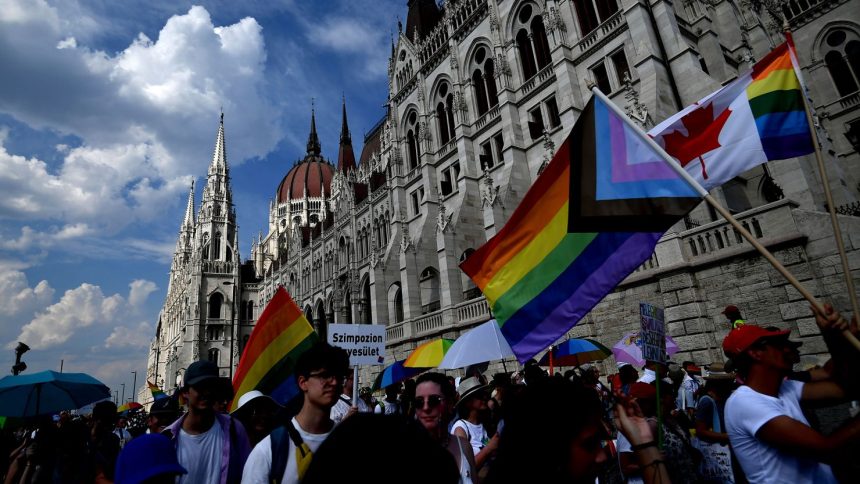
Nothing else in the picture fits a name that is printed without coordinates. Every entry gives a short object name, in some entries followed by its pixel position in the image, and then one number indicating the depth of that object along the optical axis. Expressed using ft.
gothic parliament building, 36.19
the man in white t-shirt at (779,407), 7.82
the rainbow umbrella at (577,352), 30.37
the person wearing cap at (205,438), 10.79
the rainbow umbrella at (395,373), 35.01
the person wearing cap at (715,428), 11.64
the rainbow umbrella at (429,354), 28.56
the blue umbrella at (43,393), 21.16
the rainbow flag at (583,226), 13.08
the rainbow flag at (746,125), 14.07
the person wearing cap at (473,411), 14.44
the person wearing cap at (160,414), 16.51
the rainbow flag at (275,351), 15.97
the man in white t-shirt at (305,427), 8.62
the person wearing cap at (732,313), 25.85
